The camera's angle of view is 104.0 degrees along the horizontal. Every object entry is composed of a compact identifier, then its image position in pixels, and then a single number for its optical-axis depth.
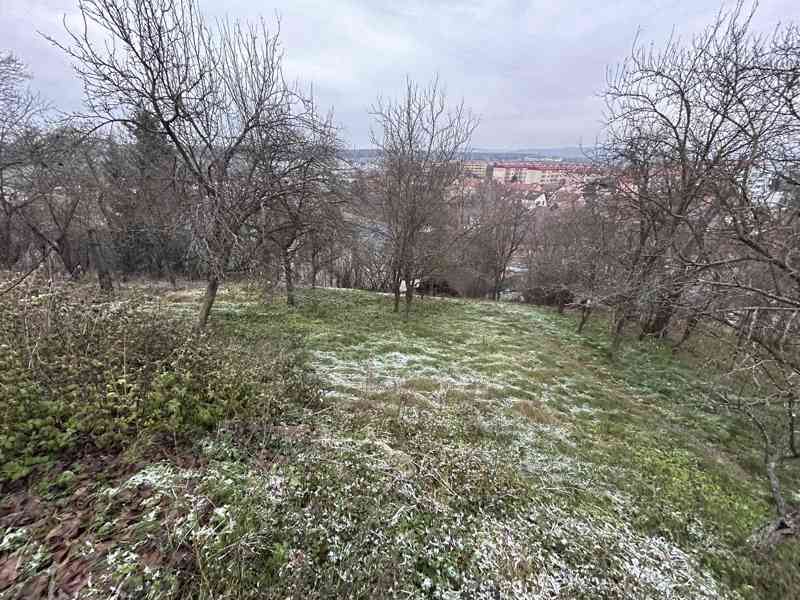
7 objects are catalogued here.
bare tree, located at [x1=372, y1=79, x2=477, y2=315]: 8.45
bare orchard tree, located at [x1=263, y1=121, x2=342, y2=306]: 6.35
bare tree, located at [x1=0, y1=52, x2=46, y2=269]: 7.83
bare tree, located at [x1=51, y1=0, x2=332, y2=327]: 4.66
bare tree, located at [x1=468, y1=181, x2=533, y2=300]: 16.48
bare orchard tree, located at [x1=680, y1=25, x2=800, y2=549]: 3.05
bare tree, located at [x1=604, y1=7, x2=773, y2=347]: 4.42
